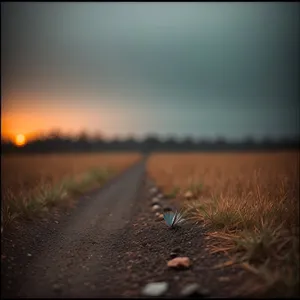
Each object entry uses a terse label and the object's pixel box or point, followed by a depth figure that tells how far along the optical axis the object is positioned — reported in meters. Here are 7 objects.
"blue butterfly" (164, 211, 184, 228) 6.48
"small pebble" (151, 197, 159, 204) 9.87
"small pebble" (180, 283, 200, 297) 3.91
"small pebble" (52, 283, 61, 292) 4.26
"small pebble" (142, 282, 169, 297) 3.99
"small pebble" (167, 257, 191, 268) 4.63
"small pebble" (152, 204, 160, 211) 8.88
